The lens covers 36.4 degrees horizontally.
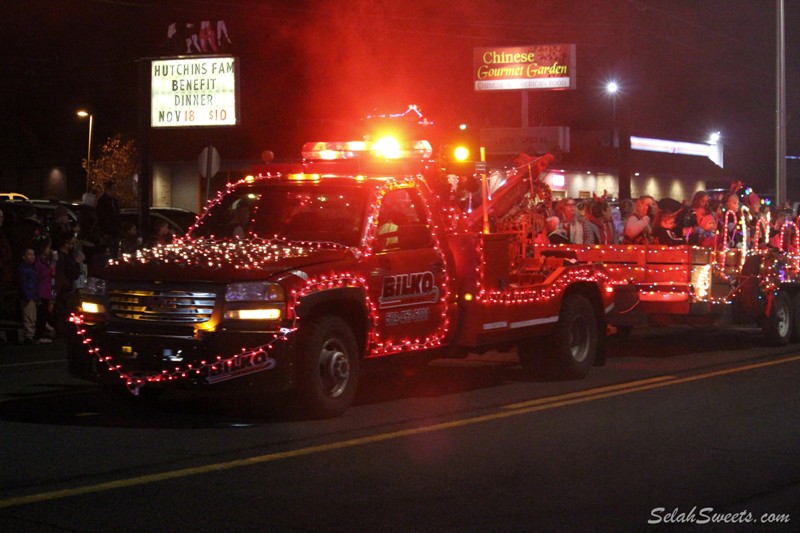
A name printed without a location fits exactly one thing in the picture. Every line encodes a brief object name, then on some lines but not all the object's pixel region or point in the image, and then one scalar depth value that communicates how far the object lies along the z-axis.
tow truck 8.82
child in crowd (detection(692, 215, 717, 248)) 15.38
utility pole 24.97
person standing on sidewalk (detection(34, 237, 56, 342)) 16.06
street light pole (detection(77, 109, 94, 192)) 54.53
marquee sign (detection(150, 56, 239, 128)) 34.44
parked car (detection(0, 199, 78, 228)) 21.16
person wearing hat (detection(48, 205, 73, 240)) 17.55
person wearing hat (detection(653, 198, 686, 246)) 15.23
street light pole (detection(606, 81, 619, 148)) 55.12
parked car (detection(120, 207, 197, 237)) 25.92
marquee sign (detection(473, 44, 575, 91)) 51.69
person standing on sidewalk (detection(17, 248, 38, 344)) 15.83
